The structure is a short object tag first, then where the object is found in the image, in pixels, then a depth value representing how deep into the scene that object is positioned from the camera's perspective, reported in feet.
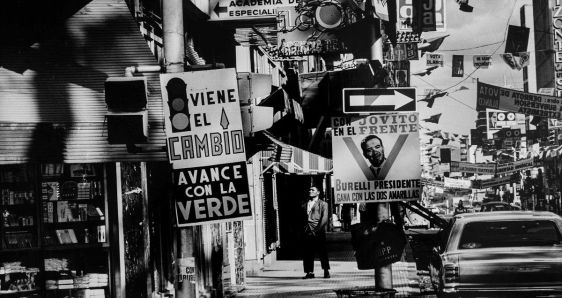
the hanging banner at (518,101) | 128.16
